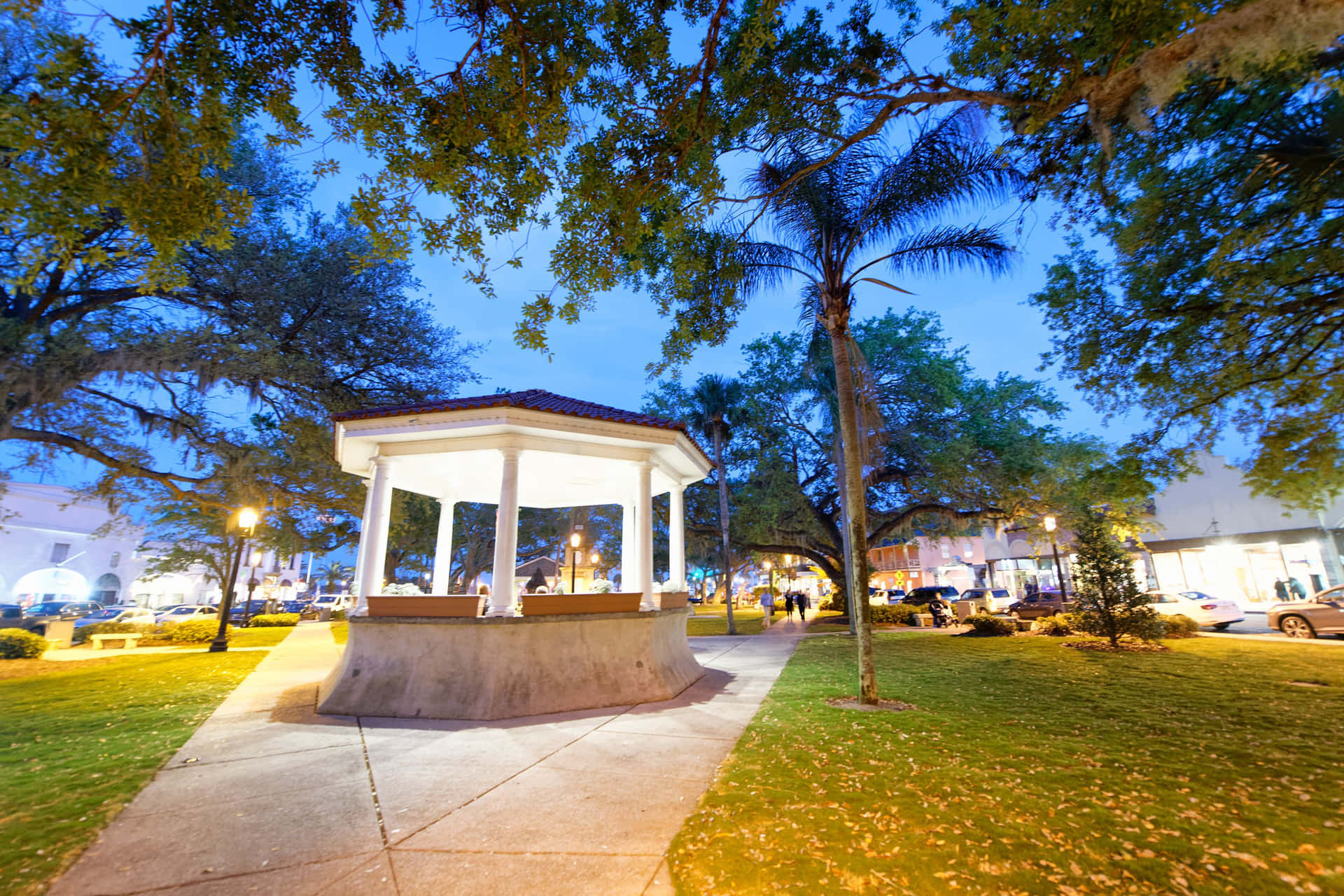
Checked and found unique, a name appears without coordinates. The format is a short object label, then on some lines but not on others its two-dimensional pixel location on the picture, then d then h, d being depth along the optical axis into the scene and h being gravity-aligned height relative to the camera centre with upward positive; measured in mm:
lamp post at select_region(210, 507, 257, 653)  18266 -316
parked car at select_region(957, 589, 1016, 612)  31688 -937
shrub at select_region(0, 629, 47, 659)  16297 -1232
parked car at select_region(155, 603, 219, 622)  30078 -849
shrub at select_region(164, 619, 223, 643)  21500 -1287
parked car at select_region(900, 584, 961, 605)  32634 -559
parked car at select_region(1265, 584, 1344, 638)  16391 -1113
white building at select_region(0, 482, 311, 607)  41000 +3052
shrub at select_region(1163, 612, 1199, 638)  18328 -1488
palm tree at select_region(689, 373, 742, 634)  27750 +8709
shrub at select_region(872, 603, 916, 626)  28562 -1481
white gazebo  9102 -321
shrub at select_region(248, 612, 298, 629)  30609 -1313
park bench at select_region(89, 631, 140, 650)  19188 -1309
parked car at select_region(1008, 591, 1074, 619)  25328 -1066
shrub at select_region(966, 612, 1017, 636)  20781 -1503
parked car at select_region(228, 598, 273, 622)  34500 -888
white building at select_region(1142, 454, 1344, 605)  25516 +1705
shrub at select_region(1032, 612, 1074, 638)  19641 -1521
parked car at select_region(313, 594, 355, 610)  51700 -590
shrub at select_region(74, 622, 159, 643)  22216 -1169
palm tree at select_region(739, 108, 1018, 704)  10102 +6787
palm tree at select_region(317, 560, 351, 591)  75756 +2996
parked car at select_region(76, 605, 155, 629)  26594 -822
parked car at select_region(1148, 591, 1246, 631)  20234 -1039
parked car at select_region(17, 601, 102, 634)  35625 -592
